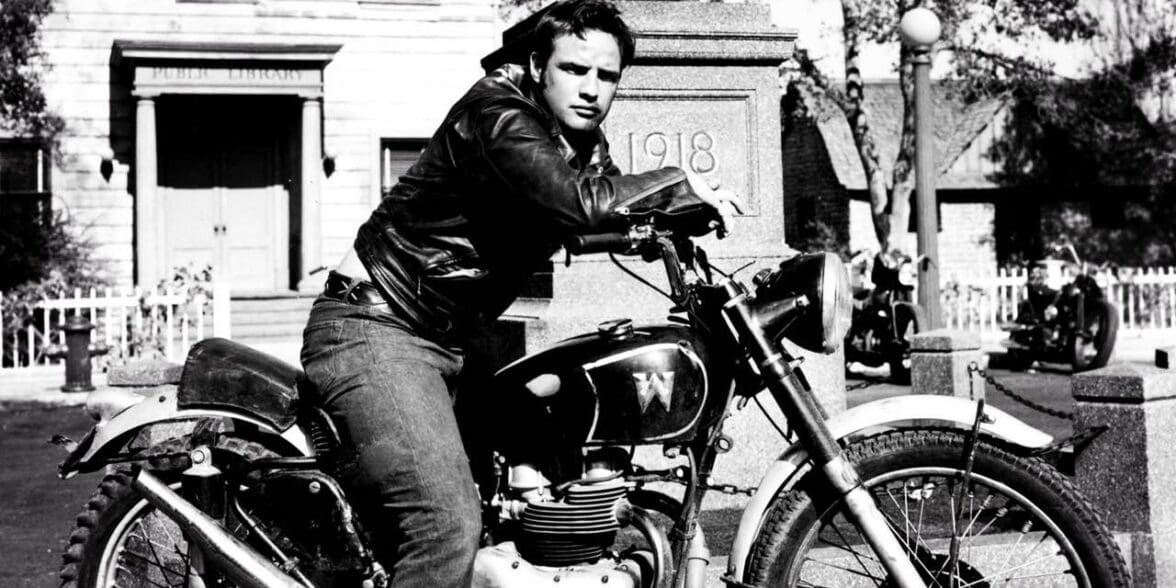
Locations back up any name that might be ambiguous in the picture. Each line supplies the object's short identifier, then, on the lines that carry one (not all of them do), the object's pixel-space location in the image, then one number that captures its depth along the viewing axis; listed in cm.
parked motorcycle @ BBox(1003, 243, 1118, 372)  1482
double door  2122
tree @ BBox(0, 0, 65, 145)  1942
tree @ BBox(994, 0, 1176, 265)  2958
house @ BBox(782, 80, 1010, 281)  3494
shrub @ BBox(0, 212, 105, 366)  1659
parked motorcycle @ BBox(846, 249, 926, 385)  1412
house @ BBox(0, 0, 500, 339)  1986
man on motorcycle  298
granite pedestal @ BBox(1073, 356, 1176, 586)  484
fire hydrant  1410
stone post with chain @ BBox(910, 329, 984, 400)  872
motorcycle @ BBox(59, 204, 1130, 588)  304
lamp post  1299
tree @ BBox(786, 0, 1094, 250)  2470
